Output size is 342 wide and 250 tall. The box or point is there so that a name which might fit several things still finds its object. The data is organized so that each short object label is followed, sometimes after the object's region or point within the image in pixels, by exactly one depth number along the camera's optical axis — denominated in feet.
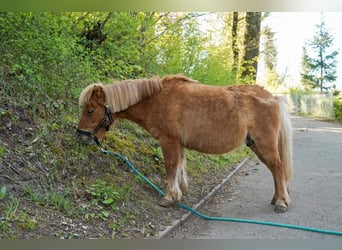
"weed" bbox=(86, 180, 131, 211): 9.43
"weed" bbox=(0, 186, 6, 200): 7.86
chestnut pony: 10.71
